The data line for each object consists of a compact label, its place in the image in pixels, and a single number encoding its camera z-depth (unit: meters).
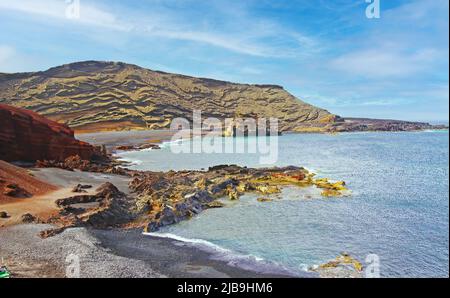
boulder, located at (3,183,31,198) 25.59
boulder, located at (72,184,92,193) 29.99
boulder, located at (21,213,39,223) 21.38
